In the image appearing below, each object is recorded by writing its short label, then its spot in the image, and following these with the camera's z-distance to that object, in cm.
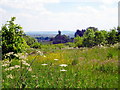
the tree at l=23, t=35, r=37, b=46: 9567
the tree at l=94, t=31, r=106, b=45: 7160
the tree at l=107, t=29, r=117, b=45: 7069
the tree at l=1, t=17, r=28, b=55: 1675
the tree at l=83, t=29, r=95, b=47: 7181
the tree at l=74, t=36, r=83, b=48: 8044
